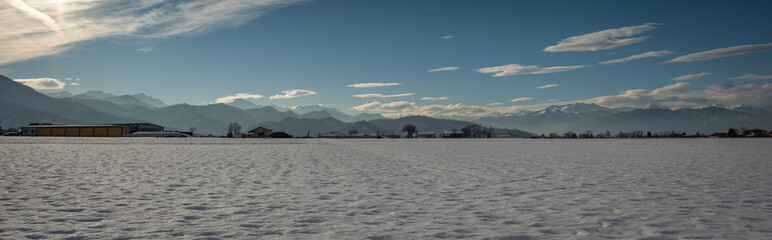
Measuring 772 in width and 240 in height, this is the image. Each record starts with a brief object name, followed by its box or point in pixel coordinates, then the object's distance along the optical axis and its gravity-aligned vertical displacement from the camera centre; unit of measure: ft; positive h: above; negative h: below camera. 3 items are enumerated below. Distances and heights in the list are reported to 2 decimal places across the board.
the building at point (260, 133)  559.47 +15.89
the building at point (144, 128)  502.54 +20.13
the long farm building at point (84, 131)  448.24 +14.35
